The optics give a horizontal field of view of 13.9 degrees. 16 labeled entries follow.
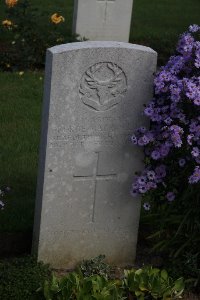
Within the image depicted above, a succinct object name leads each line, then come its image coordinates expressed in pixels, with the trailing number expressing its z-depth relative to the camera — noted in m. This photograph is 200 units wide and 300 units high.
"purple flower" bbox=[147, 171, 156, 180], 5.05
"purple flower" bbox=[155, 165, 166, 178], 5.07
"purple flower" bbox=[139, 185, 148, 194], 5.02
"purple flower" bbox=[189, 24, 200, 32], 5.16
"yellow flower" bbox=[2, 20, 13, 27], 9.88
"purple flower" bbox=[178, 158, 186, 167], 4.96
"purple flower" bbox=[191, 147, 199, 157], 4.84
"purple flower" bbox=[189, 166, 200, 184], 4.81
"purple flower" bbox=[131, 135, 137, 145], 5.02
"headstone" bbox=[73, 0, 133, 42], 10.84
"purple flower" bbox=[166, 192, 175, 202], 5.06
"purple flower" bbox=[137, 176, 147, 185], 5.05
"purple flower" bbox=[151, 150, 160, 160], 5.00
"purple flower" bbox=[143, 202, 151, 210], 5.11
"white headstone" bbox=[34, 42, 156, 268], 4.84
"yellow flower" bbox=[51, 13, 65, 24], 10.16
